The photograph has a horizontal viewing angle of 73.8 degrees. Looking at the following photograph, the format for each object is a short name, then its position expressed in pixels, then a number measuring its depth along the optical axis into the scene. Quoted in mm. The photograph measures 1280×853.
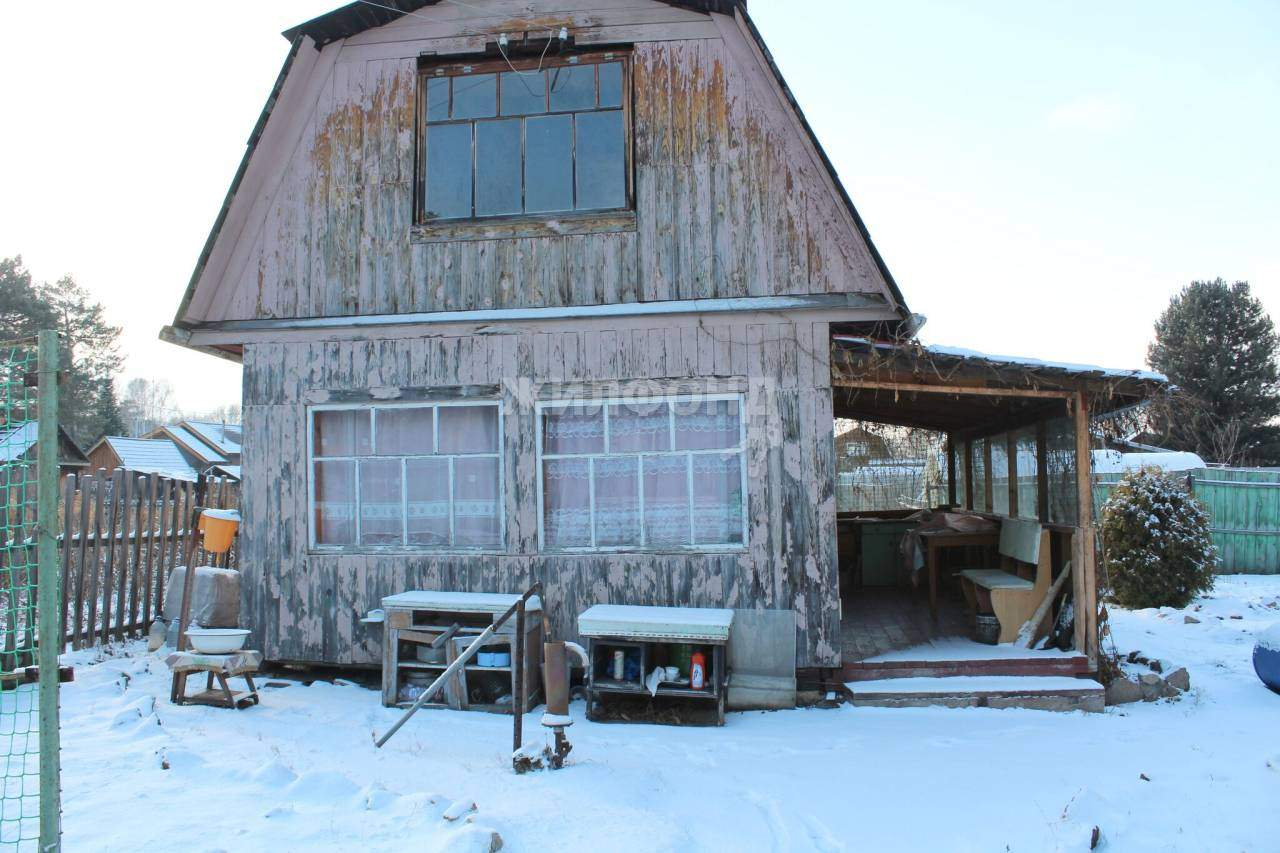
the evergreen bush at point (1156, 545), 11492
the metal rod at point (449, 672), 4796
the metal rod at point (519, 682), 5109
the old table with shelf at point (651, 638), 6207
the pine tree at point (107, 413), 37156
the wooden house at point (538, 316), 6965
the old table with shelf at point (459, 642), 6684
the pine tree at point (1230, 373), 26906
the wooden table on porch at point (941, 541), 8938
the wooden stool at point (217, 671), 6434
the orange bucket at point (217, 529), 7922
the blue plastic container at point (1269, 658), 7184
